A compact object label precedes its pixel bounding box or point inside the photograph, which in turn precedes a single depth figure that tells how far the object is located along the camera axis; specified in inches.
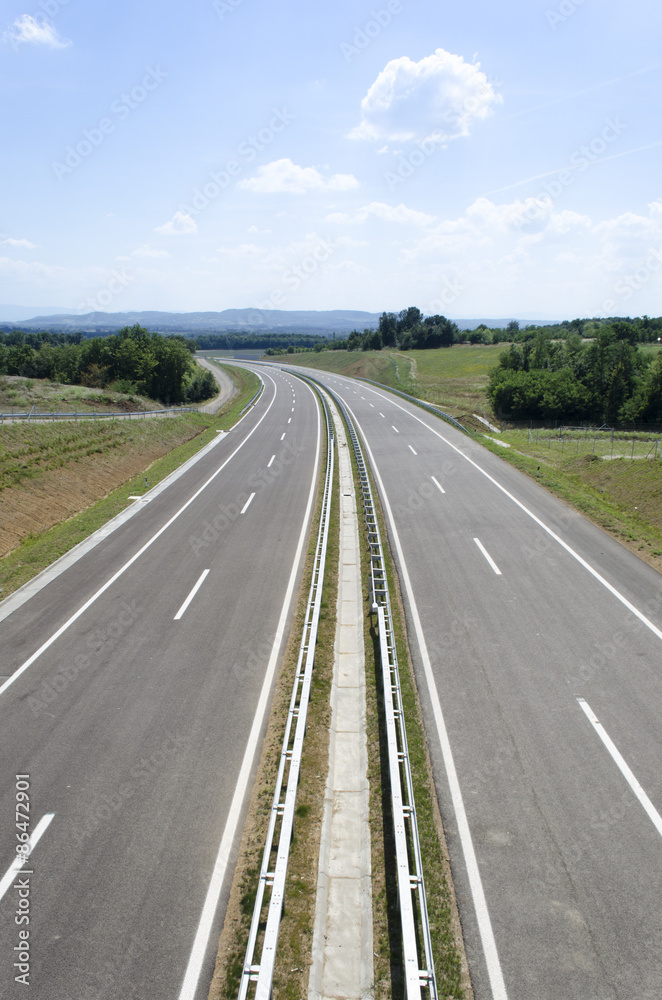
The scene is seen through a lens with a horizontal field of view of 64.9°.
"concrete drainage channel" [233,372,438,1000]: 226.5
